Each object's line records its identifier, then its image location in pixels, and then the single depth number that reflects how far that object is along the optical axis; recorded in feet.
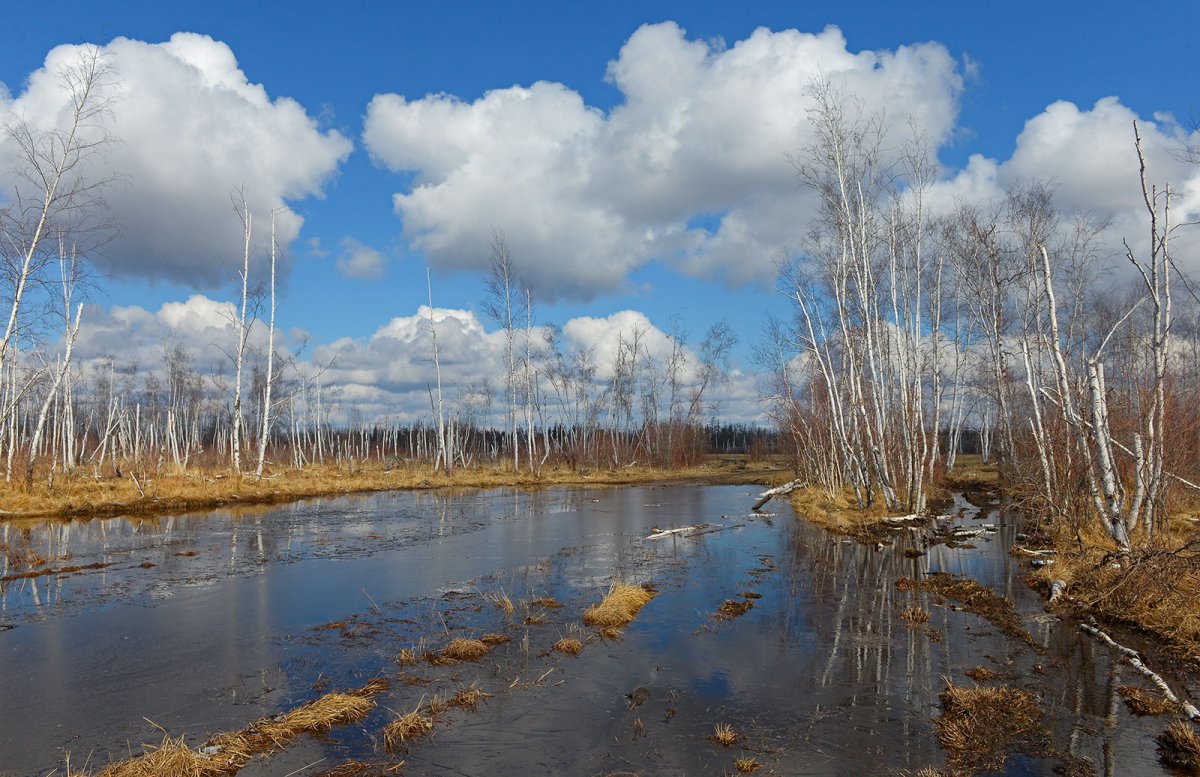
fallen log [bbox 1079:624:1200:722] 21.61
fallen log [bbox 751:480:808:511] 89.56
